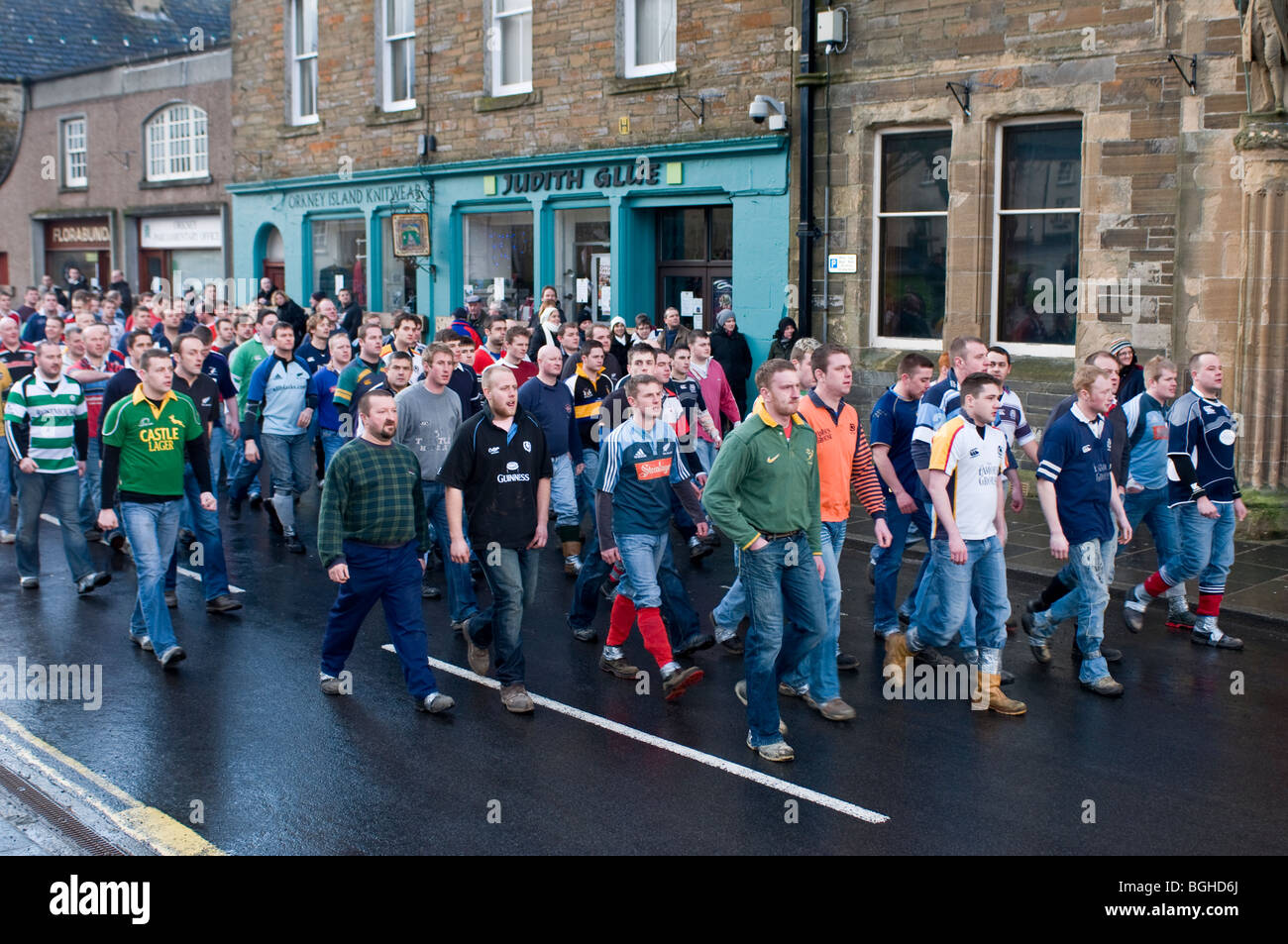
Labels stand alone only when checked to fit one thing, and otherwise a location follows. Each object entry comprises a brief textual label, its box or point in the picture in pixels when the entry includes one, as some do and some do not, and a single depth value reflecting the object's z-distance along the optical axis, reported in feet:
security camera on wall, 57.11
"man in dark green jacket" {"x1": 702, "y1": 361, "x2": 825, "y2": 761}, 22.72
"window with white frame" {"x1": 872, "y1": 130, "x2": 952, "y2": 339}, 54.34
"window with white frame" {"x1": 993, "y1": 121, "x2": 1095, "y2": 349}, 50.44
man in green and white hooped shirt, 34.68
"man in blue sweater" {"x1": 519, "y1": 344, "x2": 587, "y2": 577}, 34.19
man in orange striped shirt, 25.22
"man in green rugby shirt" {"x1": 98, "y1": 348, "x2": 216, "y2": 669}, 28.66
